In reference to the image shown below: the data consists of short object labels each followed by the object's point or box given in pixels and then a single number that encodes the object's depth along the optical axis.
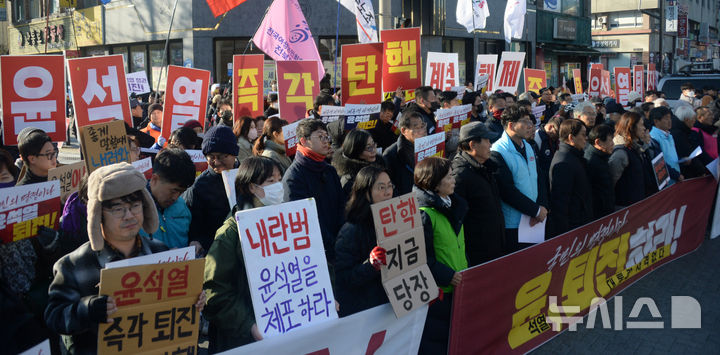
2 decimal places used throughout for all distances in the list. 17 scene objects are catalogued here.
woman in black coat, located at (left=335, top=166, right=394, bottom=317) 3.80
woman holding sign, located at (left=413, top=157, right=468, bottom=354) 4.25
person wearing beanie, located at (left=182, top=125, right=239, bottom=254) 4.51
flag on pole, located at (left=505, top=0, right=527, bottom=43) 18.45
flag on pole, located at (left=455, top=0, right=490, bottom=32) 17.91
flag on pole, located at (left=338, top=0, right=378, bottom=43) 11.56
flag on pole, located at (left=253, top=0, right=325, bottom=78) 9.45
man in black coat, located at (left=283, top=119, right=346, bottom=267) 4.60
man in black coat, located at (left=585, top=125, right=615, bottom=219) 6.43
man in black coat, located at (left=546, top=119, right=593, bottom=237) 6.00
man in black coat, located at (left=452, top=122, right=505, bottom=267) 5.04
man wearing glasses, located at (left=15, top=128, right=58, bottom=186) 4.55
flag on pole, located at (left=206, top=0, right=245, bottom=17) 10.62
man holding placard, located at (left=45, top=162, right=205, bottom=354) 2.67
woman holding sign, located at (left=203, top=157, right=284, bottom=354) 3.28
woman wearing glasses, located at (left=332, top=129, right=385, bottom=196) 5.15
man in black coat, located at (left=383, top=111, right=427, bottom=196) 5.99
